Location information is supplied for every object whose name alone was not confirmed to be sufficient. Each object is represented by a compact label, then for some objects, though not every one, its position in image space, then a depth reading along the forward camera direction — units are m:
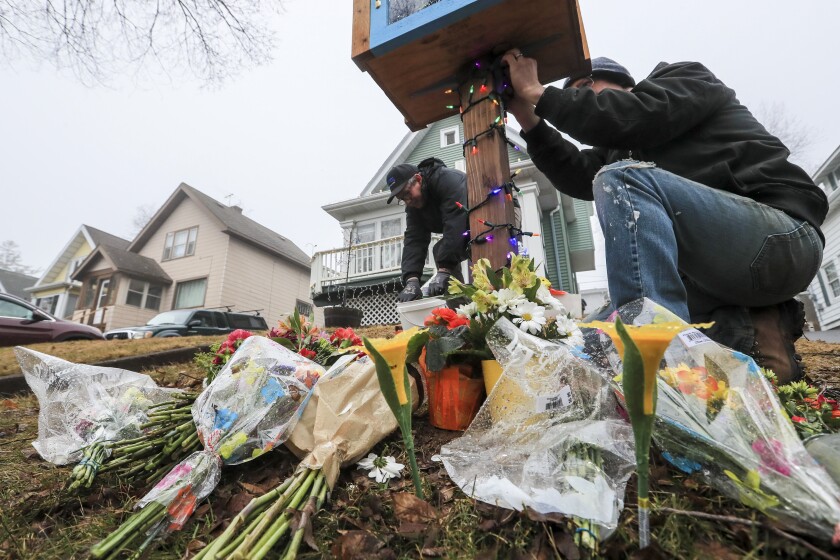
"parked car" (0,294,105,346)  8.58
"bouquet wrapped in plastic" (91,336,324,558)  0.95
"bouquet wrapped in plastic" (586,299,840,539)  0.62
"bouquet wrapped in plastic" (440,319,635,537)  0.79
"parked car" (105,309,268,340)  10.46
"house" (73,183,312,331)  15.99
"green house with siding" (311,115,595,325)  10.47
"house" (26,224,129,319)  19.77
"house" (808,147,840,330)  11.88
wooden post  1.86
